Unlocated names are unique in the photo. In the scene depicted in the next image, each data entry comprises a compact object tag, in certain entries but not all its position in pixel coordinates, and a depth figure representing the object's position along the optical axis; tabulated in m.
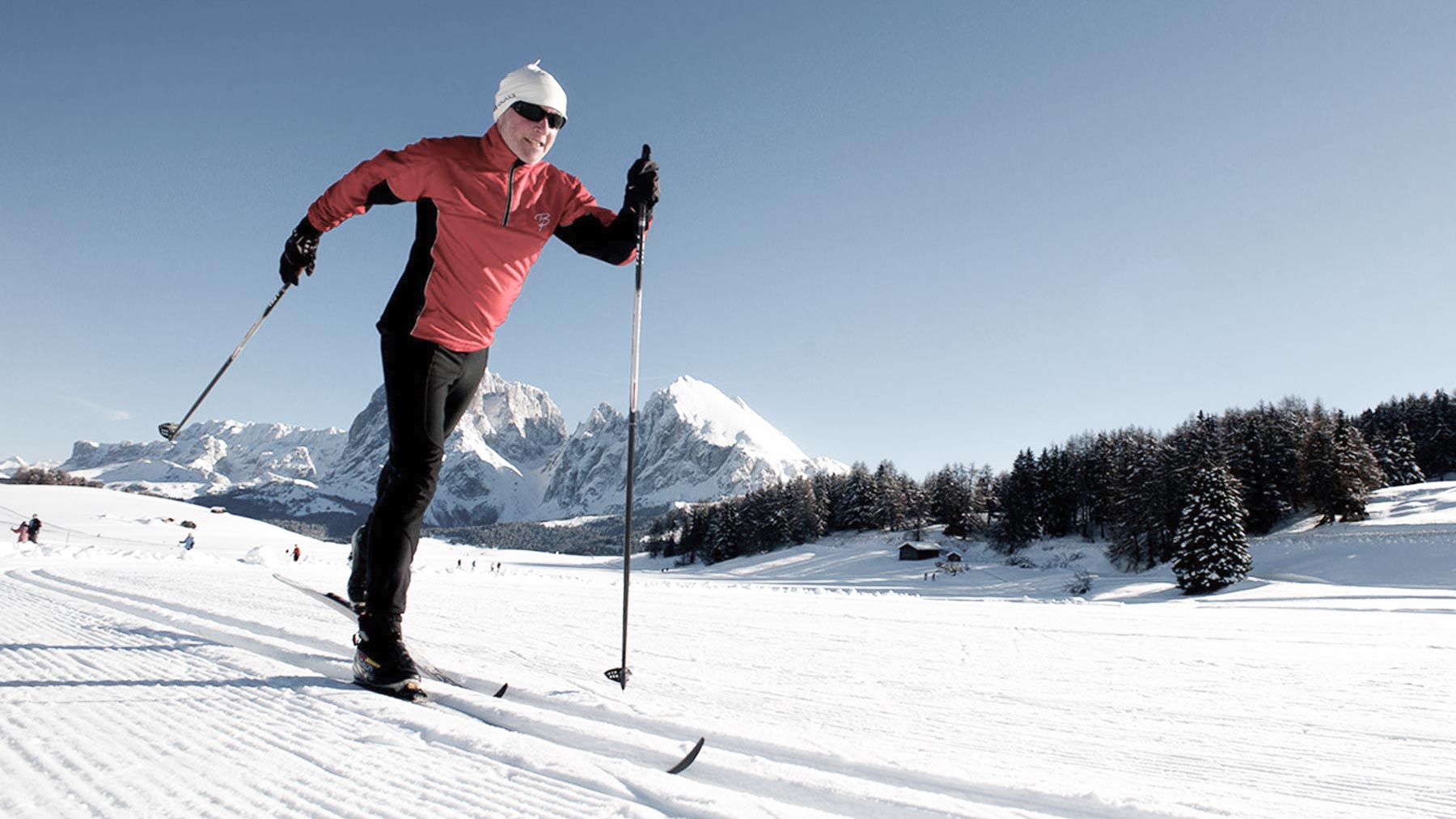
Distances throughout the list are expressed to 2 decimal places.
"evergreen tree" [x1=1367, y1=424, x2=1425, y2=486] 55.66
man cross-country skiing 2.42
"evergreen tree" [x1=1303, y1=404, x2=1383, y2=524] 41.97
